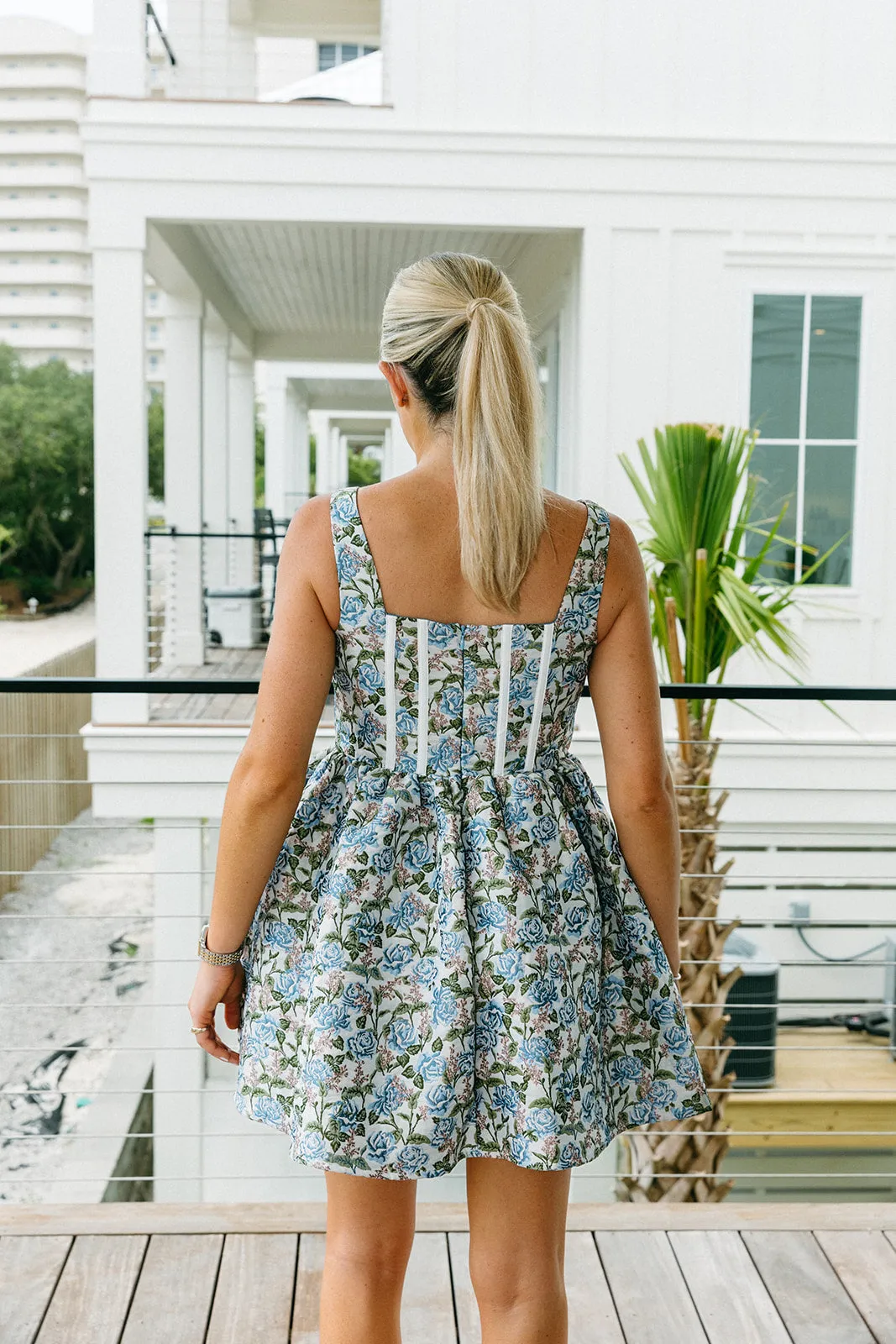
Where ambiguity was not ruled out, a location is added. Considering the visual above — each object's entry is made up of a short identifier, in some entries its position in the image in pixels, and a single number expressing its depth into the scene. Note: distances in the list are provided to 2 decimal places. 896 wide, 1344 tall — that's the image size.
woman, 1.12
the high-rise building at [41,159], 42.56
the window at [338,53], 10.61
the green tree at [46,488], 31.55
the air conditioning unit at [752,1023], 5.18
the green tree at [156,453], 31.92
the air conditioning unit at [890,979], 5.67
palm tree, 3.36
